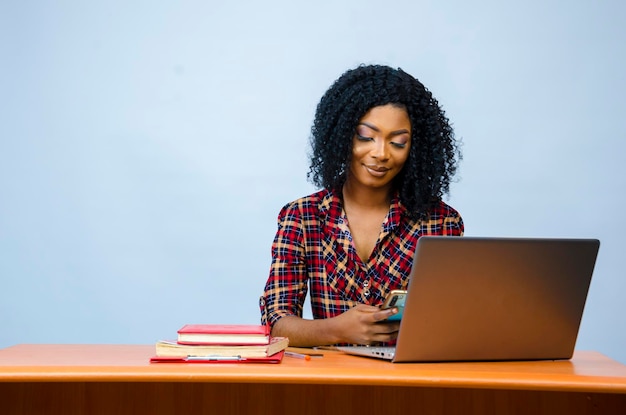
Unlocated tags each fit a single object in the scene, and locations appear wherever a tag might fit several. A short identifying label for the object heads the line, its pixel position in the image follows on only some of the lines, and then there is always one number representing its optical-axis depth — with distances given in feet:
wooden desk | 5.80
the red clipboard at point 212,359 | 5.16
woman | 7.64
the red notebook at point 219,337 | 5.29
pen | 5.60
